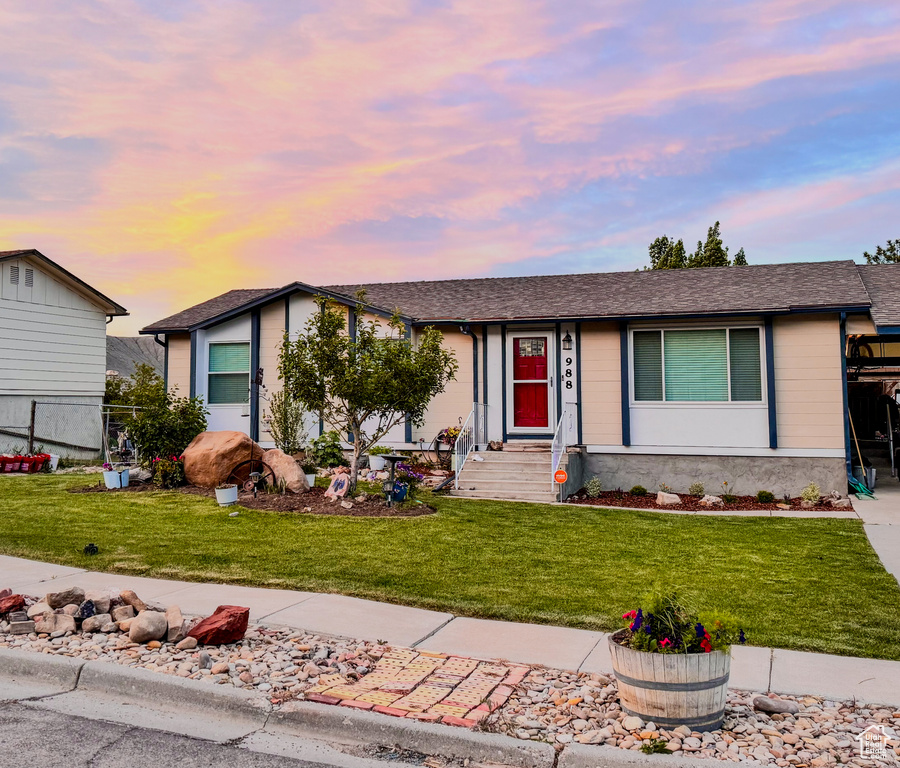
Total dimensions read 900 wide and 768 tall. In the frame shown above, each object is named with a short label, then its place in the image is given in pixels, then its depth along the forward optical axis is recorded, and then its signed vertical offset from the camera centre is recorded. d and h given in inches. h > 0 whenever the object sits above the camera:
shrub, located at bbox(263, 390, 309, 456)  603.5 -1.9
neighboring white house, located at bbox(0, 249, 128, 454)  741.9 +80.0
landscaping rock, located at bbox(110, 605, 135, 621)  217.3 -57.8
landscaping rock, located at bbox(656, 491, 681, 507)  507.5 -56.7
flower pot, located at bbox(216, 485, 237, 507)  446.6 -45.7
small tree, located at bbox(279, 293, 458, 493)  455.8 +32.8
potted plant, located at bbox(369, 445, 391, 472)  581.6 -31.5
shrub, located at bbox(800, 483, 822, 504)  503.8 -52.8
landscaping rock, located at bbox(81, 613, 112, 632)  212.1 -59.2
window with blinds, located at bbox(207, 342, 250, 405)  672.4 +45.9
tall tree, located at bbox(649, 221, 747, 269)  1091.3 +266.6
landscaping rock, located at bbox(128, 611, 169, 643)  201.0 -57.6
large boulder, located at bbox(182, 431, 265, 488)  514.9 -25.0
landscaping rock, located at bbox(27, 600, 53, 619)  219.0 -57.0
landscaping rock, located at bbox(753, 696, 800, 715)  160.4 -64.5
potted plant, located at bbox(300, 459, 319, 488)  511.2 -36.5
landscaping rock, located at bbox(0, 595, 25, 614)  222.8 -56.2
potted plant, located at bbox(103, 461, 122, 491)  521.7 -40.6
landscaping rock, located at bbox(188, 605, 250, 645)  199.5 -57.4
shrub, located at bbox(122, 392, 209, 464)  540.1 -3.3
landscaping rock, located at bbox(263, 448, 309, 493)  488.1 -33.8
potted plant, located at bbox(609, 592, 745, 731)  146.2 -50.8
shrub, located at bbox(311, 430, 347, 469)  587.2 -25.2
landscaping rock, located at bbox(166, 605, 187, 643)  203.6 -58.4
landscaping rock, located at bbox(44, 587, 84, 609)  225.3 -55.0
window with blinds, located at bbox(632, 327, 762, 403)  547.2 +41.8
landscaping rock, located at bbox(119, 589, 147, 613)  225.0 -55.9
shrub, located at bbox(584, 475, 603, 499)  544.6 -52.0
